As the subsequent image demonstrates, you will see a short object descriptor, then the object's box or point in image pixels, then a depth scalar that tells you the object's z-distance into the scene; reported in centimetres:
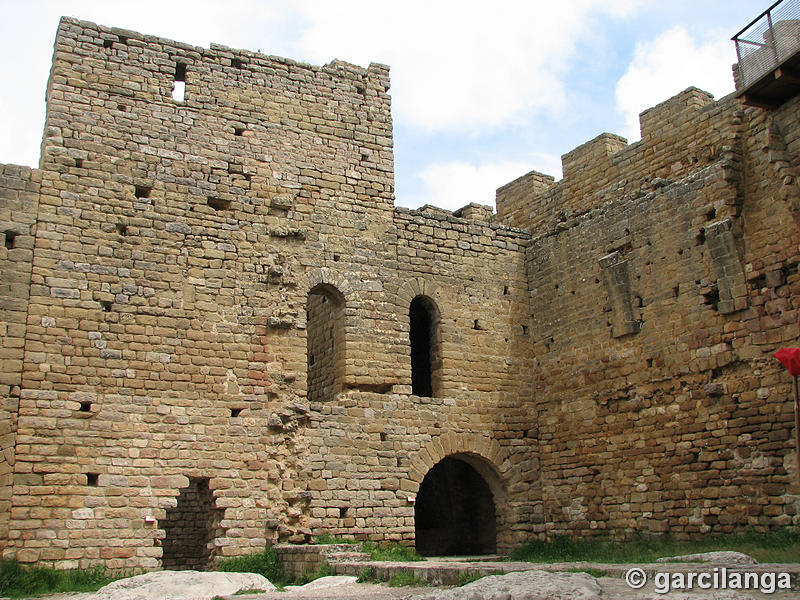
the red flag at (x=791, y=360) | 900
